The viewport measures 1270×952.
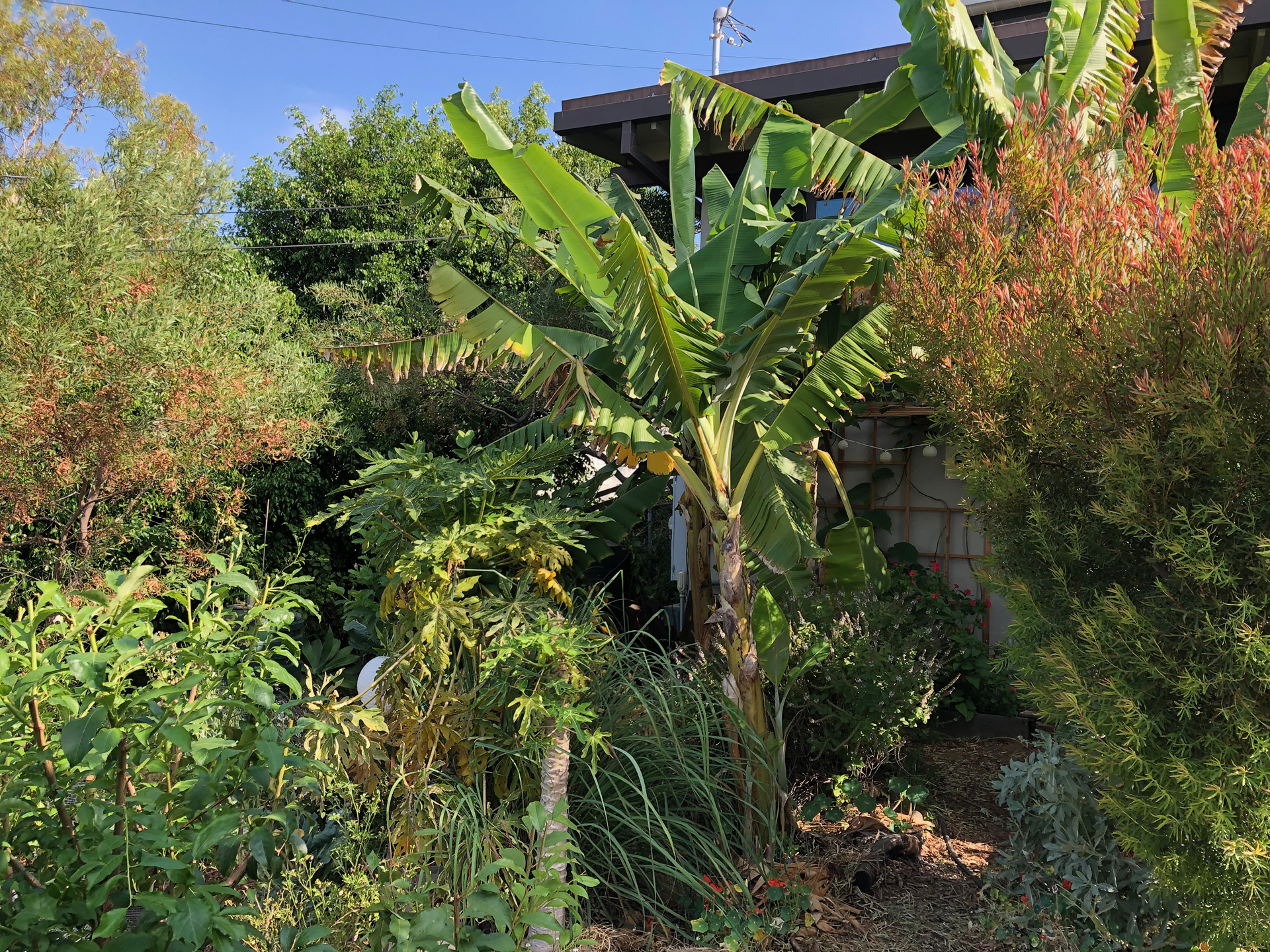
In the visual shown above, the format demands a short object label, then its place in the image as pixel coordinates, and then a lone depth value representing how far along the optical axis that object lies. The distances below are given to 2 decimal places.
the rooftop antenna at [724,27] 14.50
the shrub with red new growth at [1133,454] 2.33
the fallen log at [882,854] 4.07
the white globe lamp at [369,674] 4.97
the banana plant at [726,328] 4.10
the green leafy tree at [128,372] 5.96
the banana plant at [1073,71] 4.01
